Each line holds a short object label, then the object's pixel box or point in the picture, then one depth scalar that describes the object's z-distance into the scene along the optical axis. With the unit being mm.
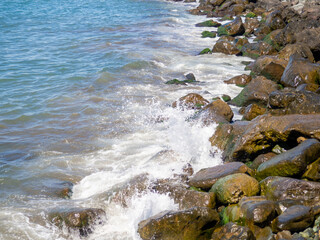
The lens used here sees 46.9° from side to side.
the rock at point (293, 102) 8453
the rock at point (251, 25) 24200
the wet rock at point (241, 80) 14703
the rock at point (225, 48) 19875
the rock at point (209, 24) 28578
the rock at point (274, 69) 12938
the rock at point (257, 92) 11523
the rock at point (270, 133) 7457
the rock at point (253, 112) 10438
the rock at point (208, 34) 24964
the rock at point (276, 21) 21652
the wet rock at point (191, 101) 12266
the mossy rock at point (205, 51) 20430
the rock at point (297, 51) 14741
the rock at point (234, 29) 23750
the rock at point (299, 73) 11492
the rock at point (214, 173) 7098
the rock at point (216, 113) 10164
